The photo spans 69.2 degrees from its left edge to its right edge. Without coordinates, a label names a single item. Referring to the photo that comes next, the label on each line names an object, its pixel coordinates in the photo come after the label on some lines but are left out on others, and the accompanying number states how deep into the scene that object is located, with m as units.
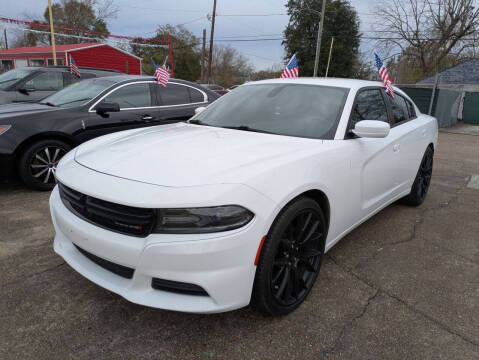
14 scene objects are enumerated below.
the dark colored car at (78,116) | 4.30
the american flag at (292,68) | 6.09
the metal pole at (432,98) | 13.96
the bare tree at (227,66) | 57.16
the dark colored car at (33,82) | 6.94
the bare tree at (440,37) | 30.38
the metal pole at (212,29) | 29.01
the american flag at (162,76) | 5.43
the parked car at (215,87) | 26.70
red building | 25.34
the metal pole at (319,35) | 22.52
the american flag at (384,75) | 3.78
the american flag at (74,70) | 7.51
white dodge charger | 1.76
